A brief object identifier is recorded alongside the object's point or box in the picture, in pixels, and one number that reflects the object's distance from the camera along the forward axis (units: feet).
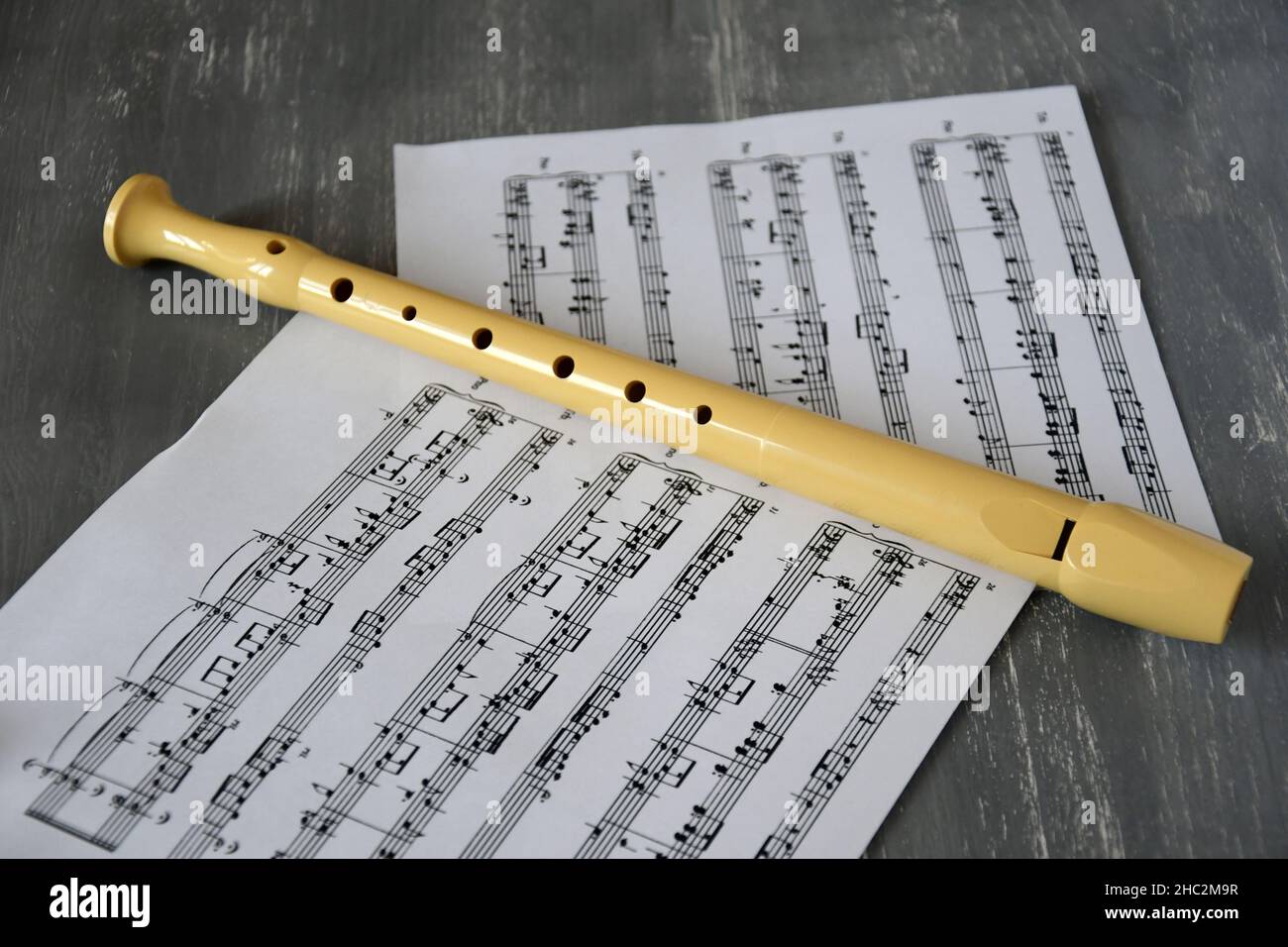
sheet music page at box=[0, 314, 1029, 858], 1.02
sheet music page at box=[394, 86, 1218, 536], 1.24
